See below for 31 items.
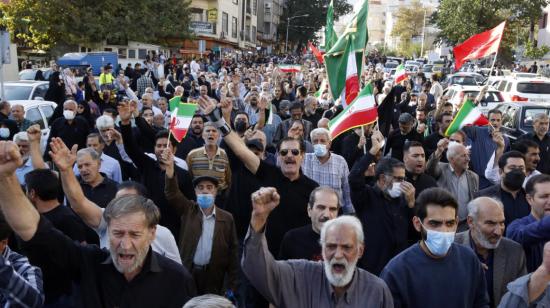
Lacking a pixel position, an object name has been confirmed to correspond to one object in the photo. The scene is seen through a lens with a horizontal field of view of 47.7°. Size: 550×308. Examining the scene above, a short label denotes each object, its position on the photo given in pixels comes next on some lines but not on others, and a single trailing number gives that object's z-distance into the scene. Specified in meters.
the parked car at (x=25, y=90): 14.78
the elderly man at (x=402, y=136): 8.69
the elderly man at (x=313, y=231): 4.36
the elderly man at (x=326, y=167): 6.54
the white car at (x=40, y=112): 11.80
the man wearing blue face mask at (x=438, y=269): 3.68
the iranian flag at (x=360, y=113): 7.09
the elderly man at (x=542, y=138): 8.58
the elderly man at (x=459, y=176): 6.21
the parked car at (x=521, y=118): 12.75
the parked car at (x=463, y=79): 28.67
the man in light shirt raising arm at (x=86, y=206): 3.52
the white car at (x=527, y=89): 20.20
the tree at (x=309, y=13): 85.31
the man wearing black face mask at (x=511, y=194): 5.45
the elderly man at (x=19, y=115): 10.09
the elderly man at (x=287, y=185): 5.38
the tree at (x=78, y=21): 34.81
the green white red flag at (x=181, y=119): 7.52
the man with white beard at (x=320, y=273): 3.21
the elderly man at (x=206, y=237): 5.22
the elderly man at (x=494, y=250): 4.11
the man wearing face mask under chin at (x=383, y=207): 5.09
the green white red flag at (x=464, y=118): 8.26
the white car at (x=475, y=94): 18.00
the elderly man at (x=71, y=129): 9.12
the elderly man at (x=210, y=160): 6.80
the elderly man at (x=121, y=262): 3.19
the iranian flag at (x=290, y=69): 25.63
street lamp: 81.53
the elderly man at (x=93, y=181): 5.65
